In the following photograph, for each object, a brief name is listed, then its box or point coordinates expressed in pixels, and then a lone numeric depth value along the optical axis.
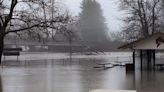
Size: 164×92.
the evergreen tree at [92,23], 126.38
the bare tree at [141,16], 58.34
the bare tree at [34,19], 34.72
